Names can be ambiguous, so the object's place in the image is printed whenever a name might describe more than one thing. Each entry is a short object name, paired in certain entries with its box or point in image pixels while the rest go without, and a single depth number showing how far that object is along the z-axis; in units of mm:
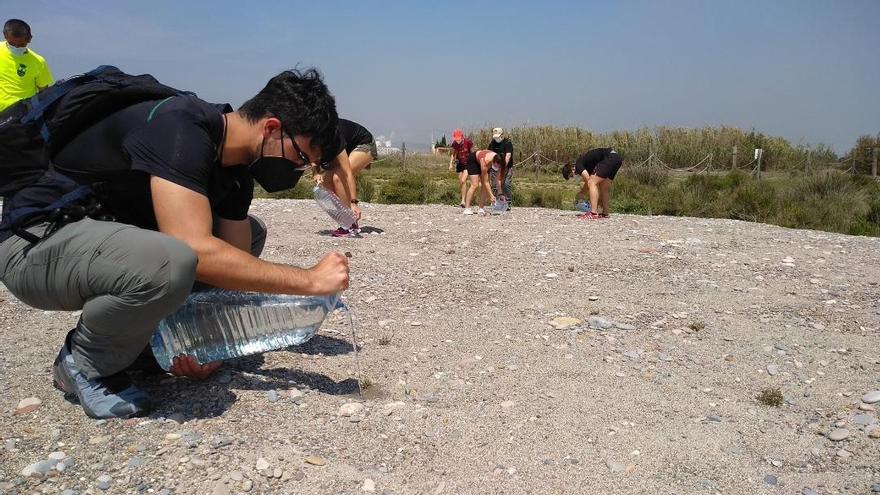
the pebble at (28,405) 2742
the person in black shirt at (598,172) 9844
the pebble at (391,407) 2898
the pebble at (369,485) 2348
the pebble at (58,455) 2361
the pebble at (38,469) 2277
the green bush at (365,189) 13864
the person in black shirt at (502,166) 11219
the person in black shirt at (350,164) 6996
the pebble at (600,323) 4406
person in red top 11531
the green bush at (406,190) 13922
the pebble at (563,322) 4428
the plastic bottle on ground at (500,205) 10695
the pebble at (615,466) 2566
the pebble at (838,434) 2881
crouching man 2324
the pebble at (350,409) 2846
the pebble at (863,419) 3008
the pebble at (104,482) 2230
